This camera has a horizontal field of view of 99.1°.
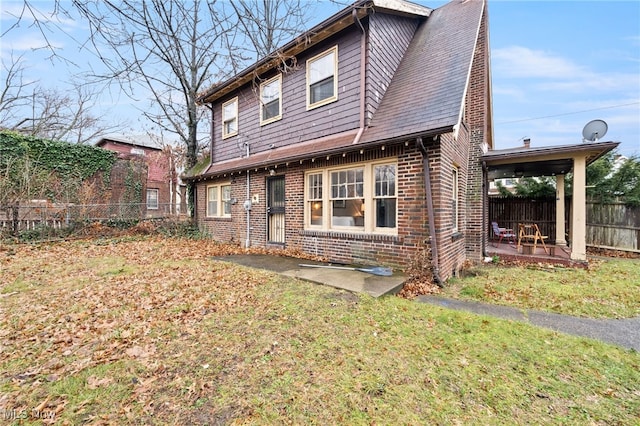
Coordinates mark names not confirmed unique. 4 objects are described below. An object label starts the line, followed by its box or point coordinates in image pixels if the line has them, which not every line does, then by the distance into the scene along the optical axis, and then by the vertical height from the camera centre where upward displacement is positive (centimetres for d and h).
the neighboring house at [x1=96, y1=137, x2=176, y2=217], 1774 +348
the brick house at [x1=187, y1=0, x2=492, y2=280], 552 +175
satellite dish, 711 +217
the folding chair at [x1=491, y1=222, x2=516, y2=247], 1014 -82
